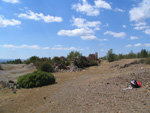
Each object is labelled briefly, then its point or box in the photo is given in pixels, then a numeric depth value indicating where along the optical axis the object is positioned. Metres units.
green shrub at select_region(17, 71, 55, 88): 11.01
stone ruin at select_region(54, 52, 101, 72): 22.65
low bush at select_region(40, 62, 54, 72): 22.43
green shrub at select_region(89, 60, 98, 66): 28.04
